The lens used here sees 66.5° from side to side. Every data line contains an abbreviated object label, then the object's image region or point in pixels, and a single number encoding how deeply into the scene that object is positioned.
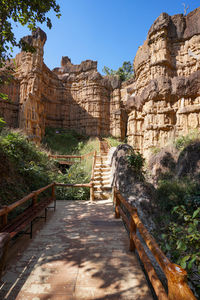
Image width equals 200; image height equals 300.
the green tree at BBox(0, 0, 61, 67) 4.18
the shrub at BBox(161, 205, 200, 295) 1.41
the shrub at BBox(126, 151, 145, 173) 6.38
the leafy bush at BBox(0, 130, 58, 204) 4.58
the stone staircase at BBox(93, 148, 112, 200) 6.61
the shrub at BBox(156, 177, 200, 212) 5.96
